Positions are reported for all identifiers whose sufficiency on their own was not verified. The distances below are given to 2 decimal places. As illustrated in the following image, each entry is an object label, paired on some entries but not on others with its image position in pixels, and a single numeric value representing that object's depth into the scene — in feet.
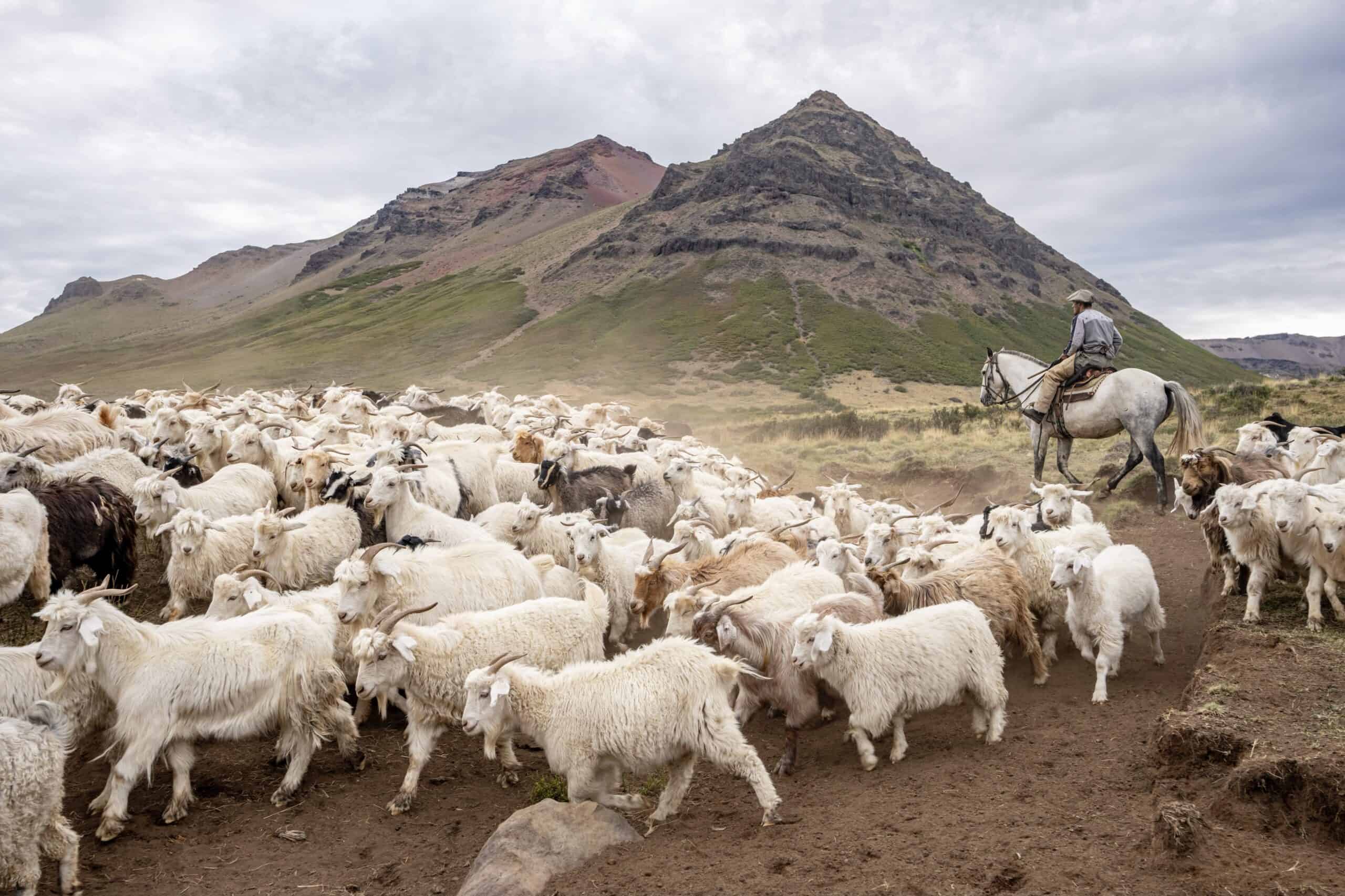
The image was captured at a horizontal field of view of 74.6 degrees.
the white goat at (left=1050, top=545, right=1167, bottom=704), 25.09
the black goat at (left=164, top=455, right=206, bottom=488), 38.24
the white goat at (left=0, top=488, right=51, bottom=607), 25.35
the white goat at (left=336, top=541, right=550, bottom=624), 23.97
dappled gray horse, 46.78
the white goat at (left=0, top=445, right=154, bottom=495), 31.50
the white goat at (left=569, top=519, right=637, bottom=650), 29.04
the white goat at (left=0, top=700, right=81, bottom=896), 15.49
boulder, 15.72
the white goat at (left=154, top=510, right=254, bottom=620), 27.45
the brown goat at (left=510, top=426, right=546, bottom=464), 46.47
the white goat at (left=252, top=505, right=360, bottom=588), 27.76
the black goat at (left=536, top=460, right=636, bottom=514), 39.99
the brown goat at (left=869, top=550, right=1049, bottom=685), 26.37
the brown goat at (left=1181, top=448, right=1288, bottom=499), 32.32
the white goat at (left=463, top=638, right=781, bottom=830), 18.67
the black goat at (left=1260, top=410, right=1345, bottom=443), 45.91
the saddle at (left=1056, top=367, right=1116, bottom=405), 49.03
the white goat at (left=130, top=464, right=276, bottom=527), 30.71
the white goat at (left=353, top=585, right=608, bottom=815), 20.85
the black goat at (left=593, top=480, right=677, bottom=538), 39.42
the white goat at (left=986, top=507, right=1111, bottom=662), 28.73
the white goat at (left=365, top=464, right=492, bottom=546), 30.86
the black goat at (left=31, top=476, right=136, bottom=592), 28.48
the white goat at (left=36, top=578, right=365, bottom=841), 19.20
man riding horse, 49.70
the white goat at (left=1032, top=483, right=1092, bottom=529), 35.37
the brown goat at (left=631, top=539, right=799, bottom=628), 28.48
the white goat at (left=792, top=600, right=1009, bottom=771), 21.36
